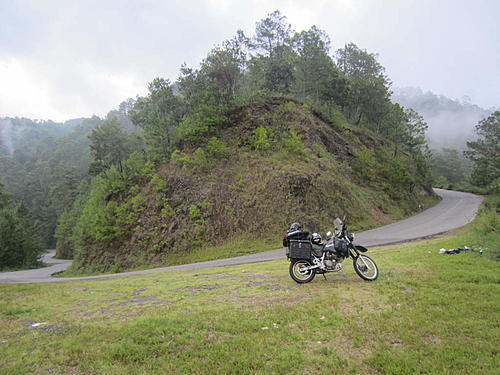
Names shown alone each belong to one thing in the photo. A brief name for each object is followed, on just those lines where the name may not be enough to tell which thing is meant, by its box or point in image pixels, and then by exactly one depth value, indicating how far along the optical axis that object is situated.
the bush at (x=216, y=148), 28.94
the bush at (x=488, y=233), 8.38
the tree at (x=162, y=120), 32.31
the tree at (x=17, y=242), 33.62
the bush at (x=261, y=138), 28.92
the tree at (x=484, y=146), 38.84
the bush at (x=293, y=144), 27.78
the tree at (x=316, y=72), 36.38
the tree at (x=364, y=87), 41.00
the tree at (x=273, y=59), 39.56
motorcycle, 7.26
